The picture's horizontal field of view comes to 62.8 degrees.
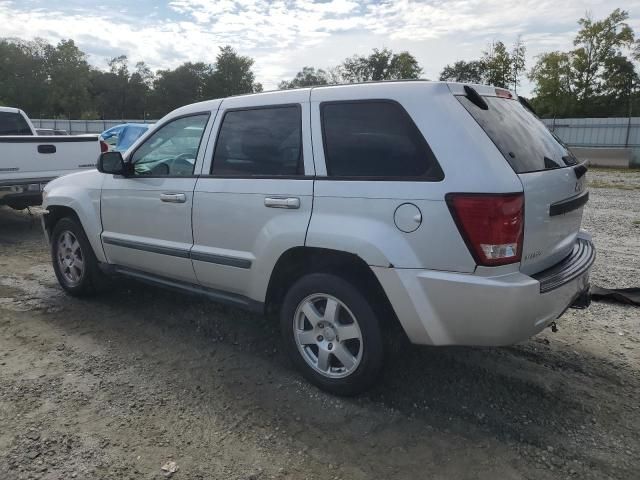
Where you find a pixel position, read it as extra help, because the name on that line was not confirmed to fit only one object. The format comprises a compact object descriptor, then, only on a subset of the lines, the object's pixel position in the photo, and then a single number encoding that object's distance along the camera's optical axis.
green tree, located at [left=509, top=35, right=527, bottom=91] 41.44
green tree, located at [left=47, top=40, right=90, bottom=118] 60.94
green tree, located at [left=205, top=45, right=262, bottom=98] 64.88
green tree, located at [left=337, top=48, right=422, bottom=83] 57.50
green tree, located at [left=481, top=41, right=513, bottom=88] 40.97
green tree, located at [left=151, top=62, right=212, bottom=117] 67.69
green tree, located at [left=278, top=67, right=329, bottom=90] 63.22
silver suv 2.71
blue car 13.11
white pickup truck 7.60
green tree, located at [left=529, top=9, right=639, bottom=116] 42.19
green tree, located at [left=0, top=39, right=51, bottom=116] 58.62
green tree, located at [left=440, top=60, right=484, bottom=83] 42.62
